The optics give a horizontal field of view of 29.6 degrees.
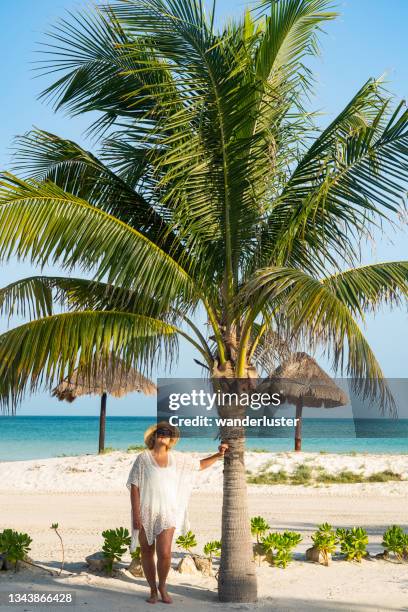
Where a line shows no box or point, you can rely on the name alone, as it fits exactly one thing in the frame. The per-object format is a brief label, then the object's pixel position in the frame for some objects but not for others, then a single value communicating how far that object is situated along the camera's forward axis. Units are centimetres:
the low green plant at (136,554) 723
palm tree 619
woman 631
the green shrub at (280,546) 765
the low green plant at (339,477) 1781
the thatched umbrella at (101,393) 2364
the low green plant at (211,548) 771
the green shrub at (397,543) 802
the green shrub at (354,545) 791
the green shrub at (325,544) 783
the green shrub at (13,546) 717
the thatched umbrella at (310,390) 2102
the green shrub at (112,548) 715
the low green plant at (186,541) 781
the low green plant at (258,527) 795
